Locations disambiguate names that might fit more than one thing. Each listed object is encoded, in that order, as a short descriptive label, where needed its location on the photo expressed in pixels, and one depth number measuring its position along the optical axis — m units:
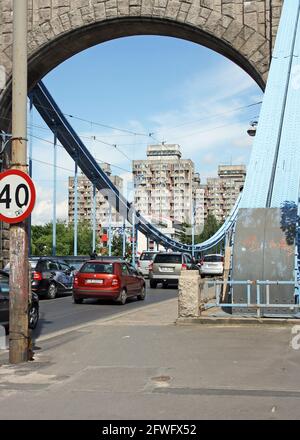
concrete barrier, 12.21
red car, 18.89
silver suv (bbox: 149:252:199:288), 28.50
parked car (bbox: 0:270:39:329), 11.71
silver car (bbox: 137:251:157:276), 38.41
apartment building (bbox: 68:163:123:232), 156.32
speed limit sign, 8.69
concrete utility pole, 8.62
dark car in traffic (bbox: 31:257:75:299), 21.09
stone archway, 22.28
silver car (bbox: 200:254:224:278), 40.22
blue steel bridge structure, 12.52
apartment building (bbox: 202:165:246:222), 144.12
